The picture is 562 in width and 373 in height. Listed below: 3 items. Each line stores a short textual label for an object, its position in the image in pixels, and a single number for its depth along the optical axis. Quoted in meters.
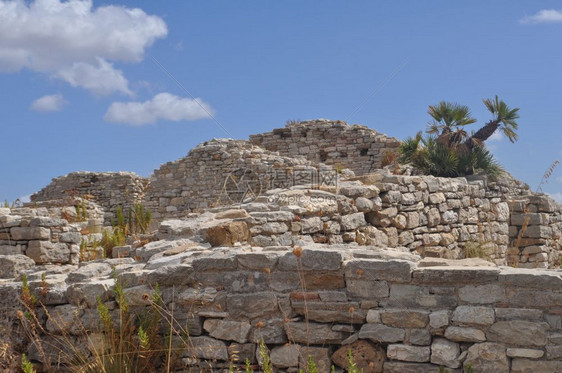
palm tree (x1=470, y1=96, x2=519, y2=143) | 13.65
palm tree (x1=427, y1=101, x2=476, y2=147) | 13.17
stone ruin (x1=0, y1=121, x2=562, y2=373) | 4.38
